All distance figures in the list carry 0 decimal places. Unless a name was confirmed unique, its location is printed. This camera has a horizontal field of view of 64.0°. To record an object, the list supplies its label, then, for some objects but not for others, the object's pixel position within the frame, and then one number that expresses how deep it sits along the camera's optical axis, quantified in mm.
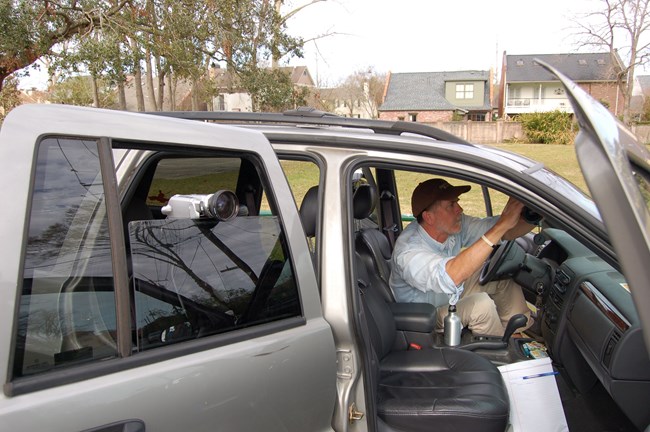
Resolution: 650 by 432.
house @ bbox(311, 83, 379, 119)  50625
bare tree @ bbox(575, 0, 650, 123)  31703
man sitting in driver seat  2941
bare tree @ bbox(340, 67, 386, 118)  50906
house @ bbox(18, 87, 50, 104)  38806
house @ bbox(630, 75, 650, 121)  43312
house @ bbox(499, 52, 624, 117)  42531
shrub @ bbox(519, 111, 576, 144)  29500
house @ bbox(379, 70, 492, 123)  45625
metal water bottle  3204
